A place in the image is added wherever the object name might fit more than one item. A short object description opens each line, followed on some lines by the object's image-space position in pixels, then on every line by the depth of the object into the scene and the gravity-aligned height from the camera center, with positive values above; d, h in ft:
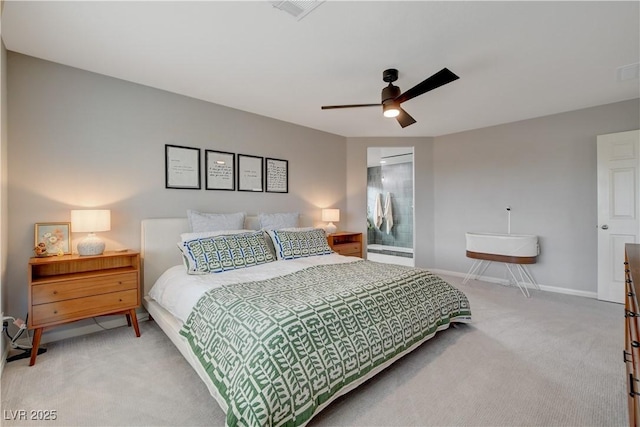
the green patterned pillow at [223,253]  8.36 -1.23
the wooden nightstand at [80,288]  7.06 -2.01
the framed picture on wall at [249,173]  12.24 +1.76
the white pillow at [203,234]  9.36 -0.71
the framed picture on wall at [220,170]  11.32 +1.76
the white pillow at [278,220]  12.00 -0.31
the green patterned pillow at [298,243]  10.28 -1.14
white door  11.06 +0.30
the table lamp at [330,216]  14.58 -0.16
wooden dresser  2.89 -1.31
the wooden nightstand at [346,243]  14.10 -1.57
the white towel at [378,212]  24.59 +0.08
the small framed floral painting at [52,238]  7.89 -0.72
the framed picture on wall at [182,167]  10.35 +1.71
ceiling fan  7.57 +3.33
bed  4.58 -2.34
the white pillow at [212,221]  10.21 -0.31
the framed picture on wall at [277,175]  13.14 +1.78
